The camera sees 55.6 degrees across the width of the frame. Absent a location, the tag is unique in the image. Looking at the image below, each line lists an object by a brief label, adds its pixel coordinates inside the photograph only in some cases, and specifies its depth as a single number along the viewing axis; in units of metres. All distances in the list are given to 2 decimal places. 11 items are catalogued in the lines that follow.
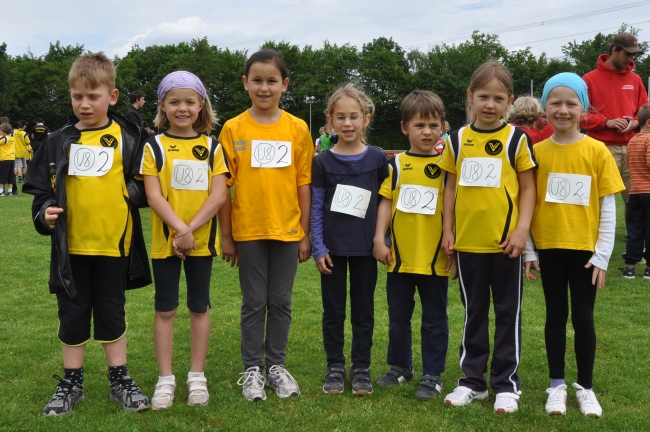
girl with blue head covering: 2.99
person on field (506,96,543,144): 5.87
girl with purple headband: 3.06
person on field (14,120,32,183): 17.42
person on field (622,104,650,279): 6.16
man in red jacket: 6.14
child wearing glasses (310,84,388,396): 3.31
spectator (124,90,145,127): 10.69
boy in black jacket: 3.01
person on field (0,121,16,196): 14.91
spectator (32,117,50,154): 15.45
